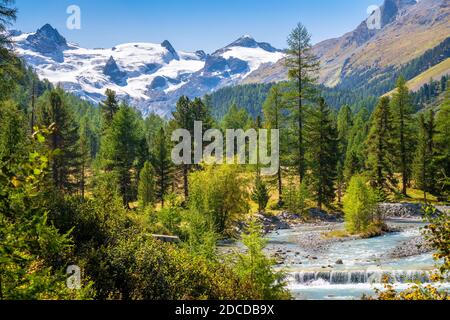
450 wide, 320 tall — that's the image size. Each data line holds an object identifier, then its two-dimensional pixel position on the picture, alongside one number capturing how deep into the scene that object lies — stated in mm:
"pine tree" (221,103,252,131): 100862
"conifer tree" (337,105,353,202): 92362
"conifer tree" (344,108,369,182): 64312
